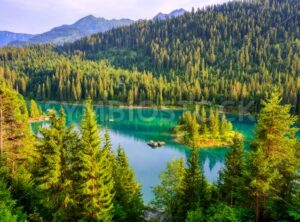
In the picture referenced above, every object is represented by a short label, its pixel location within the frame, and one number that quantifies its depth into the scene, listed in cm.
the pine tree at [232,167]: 2867
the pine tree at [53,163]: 2150
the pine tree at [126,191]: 2853
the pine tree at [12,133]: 2694
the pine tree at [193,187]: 2777
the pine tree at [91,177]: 2159
